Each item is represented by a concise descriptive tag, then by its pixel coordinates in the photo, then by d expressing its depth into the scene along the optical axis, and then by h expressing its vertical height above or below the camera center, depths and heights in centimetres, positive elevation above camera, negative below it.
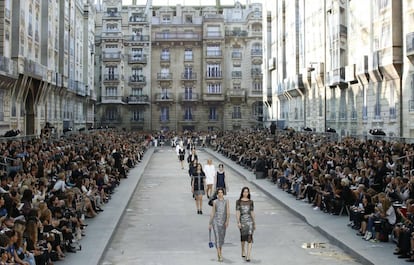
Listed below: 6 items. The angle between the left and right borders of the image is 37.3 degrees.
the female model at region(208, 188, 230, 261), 1376 -181
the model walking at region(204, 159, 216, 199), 2293 -139
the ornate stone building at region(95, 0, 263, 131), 8719 +936
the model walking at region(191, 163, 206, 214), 2148 -170
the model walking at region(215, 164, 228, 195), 2152 -144
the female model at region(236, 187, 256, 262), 1352 -172
